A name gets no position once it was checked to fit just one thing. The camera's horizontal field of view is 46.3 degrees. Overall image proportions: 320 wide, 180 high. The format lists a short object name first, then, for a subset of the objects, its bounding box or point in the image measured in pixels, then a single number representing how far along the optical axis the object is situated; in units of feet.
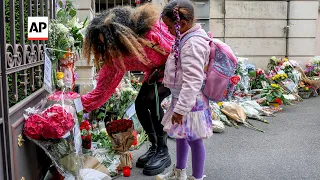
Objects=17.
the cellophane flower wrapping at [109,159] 11.01
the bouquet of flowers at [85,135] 11.43
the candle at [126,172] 10.89
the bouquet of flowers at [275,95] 23.15
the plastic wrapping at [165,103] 15.97
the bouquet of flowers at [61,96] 9.60
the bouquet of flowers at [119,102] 15.74
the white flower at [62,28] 10.78
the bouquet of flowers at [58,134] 8.27
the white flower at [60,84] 11.27
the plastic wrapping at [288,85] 25.84
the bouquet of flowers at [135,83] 18.35
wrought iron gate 7.18
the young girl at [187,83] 8.48
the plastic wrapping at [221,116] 18.79
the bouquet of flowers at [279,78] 25.54
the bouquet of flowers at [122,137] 11.02
